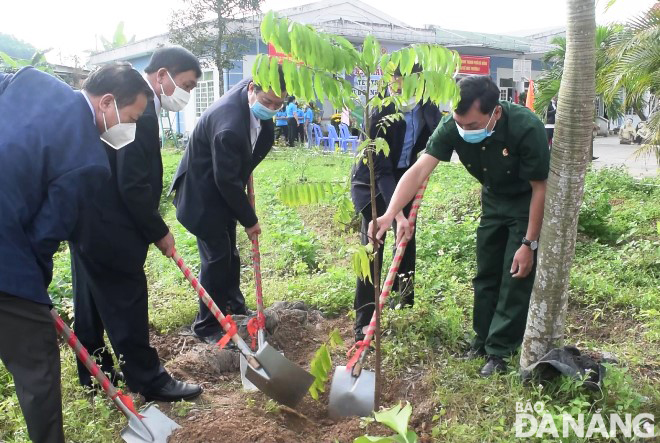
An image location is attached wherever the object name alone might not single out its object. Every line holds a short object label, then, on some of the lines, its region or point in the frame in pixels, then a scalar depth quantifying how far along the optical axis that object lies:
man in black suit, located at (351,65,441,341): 3.78
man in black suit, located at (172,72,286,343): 3.49
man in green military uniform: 2.86
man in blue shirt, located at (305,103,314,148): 17.56
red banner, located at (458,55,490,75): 21.31
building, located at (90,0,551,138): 19.27
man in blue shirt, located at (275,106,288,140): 16.76
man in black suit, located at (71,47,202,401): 2.84
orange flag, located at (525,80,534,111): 10.57
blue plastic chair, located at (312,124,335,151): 17.03
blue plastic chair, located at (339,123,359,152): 15.95
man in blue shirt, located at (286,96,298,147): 16.49
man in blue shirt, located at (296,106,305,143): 17.92
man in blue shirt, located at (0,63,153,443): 2.08
